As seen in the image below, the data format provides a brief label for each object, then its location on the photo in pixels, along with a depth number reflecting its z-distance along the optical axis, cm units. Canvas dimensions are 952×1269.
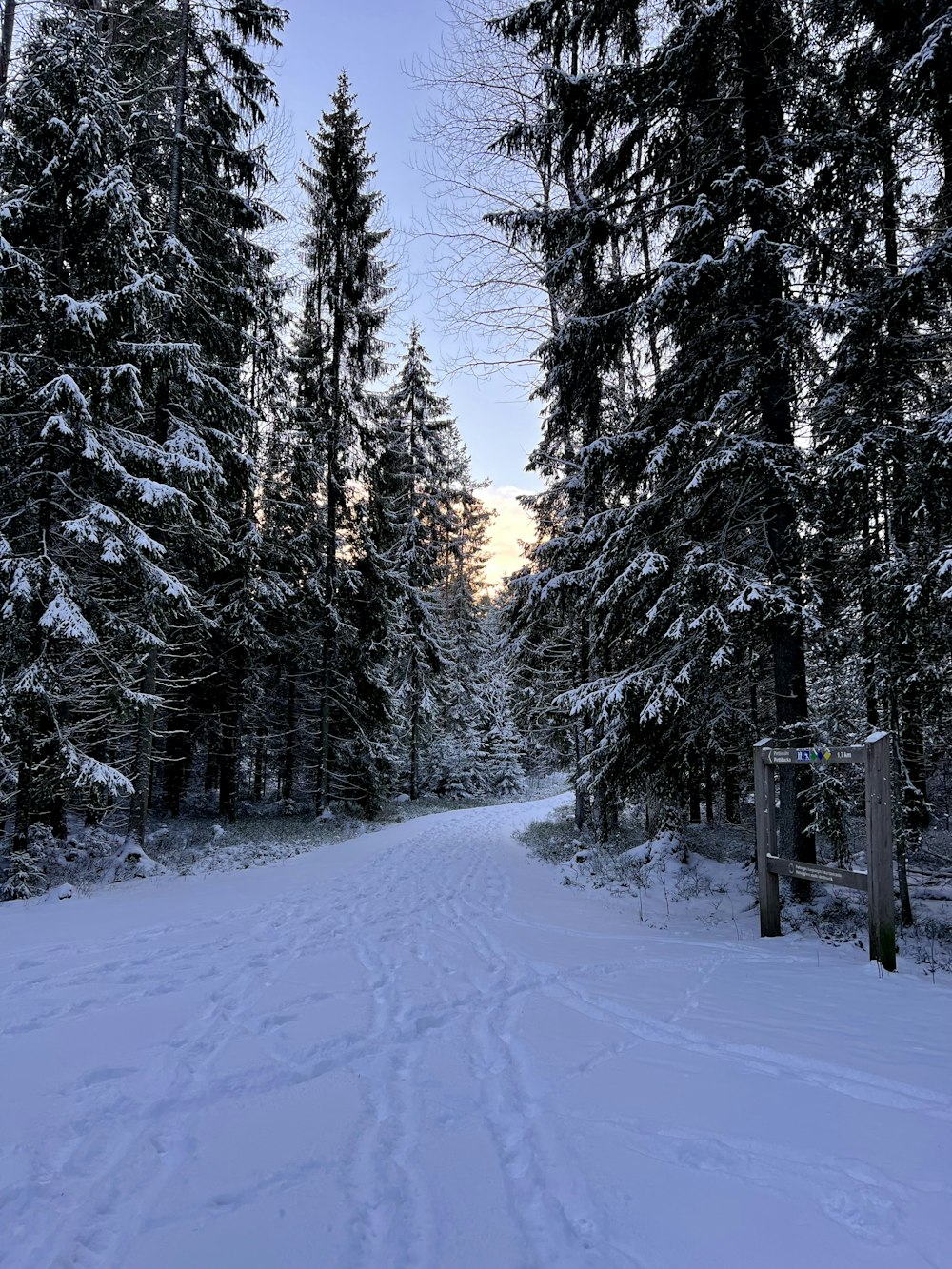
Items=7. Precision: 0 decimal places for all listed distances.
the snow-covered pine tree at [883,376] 535
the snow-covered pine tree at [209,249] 1101
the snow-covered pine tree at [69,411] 780
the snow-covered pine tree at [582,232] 839
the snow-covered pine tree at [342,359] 1730
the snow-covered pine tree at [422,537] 2114
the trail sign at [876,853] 483
